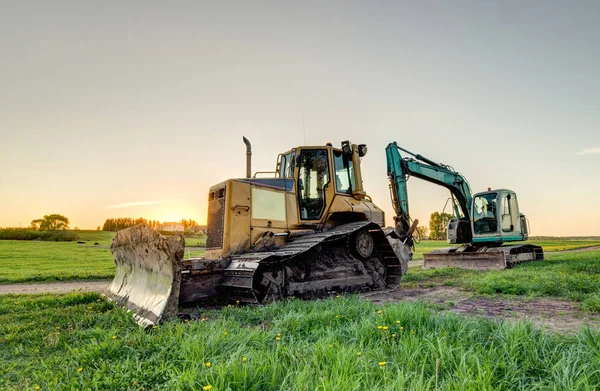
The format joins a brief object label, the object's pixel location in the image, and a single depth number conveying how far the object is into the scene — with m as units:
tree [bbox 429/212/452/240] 65.81
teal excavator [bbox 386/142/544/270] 13.34
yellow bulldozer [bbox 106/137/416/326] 6.17
